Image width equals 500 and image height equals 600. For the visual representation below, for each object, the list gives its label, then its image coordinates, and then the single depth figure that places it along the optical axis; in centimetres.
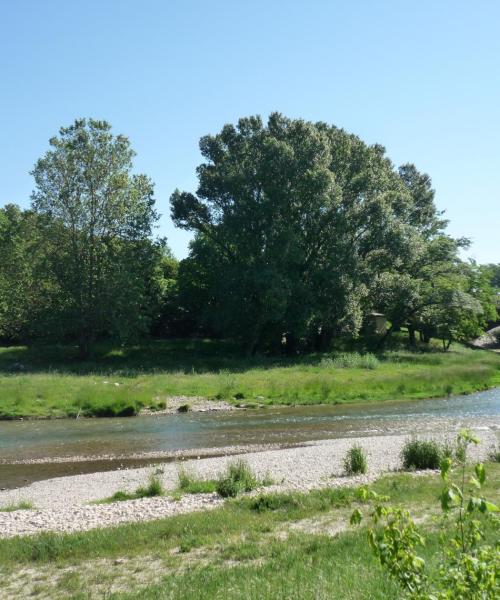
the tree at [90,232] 5047
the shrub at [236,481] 1446
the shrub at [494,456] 1691
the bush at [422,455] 1666
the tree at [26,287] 5184
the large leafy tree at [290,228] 5072
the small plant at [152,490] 1530
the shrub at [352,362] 4728
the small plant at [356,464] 1633
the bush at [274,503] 1253
